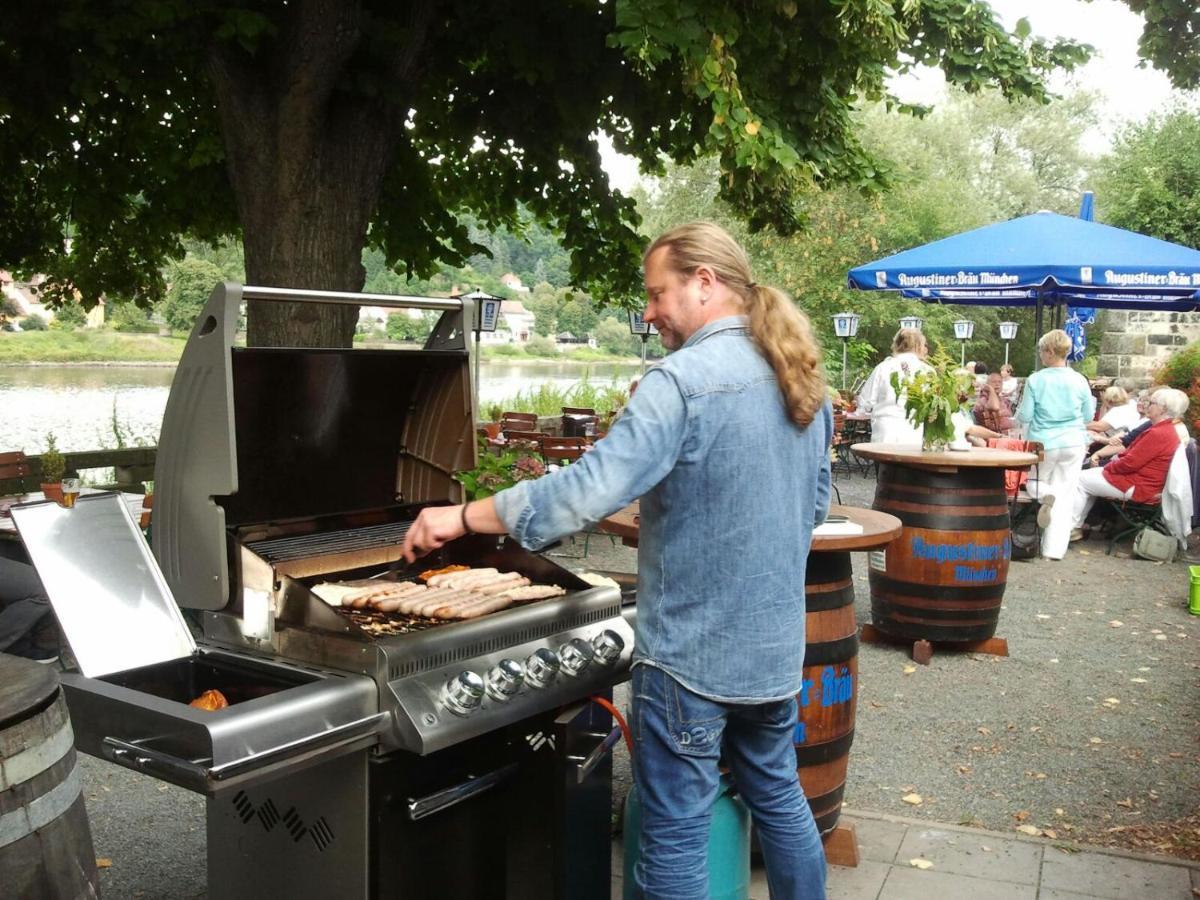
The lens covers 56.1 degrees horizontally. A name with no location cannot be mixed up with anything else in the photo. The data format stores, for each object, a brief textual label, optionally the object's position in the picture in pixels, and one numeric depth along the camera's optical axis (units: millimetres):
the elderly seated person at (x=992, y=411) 12914
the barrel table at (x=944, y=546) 6062
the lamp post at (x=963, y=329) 22203
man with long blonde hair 2342
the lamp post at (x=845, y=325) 18438
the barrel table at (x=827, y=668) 3492
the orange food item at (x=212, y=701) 2488
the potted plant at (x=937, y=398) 6488
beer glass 2781
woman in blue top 9336
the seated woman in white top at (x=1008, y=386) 16531
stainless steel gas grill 2342
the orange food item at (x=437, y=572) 3094
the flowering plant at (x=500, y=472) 7008
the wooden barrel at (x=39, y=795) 2033
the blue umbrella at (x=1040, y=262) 9859
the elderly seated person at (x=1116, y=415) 11594
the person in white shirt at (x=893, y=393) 9062
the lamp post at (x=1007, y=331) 24125
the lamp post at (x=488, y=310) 11172
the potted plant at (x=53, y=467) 7352
